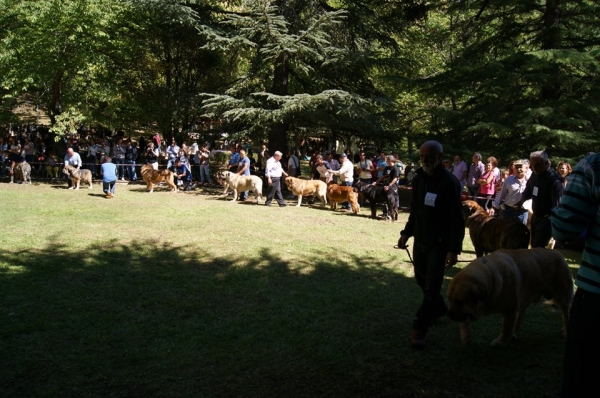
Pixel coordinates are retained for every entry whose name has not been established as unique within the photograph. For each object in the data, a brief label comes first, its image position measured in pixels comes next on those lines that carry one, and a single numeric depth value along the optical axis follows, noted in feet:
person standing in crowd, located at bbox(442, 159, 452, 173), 44.87
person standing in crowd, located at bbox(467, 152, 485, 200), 46.19
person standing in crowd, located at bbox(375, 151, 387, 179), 52.95
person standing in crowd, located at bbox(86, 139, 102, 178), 71.60
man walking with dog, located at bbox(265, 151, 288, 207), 51.34
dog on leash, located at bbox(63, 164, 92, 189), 60.03
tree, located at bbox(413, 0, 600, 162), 44.55
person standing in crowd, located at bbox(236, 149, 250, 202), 55.62
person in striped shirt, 7.64
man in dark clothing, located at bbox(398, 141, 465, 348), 15.25
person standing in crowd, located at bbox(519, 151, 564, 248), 19.88
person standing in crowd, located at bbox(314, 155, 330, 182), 57.38
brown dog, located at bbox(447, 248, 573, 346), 13.91
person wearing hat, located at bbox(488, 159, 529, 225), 27.86
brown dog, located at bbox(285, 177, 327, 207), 52.54
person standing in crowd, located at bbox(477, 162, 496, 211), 41.34
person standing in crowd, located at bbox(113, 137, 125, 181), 70.18
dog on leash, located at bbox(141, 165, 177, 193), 59.26
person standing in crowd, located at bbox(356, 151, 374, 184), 53.11
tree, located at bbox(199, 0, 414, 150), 58.80
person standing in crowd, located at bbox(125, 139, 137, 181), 70.64
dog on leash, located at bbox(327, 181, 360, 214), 48.83
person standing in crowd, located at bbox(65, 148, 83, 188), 60.70
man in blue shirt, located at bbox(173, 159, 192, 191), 64.21
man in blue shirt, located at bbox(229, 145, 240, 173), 59.57
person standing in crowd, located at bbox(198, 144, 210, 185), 67.92
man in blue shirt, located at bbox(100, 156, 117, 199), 52.39
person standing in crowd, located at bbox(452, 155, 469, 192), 48.49
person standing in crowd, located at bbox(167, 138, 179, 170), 67.38
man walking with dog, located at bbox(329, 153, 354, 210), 52.19
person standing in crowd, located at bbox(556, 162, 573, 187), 29.63
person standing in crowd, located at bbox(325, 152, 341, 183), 59.63
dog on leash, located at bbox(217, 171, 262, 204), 53.57
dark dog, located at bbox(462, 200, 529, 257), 22.62
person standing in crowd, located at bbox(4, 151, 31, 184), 65.77
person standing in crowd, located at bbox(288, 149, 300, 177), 63.46
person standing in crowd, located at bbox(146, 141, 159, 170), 71.72
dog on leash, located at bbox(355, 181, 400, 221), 44.83
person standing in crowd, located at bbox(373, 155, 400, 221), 44.73
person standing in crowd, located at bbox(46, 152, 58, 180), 69.77
